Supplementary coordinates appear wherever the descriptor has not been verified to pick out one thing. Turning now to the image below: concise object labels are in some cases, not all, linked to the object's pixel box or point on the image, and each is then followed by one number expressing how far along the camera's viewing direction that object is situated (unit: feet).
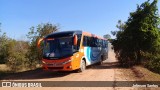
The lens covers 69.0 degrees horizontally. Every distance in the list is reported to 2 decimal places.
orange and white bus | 24.86
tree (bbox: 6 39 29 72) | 37.39
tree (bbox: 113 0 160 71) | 35.13
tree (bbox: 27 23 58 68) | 38.95
